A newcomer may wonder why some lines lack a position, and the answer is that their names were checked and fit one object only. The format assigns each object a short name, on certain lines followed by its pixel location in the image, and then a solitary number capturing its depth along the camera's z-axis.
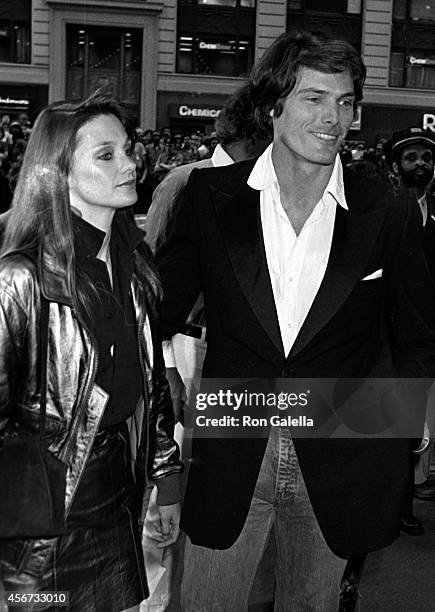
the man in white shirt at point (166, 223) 3.62
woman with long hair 2.14
